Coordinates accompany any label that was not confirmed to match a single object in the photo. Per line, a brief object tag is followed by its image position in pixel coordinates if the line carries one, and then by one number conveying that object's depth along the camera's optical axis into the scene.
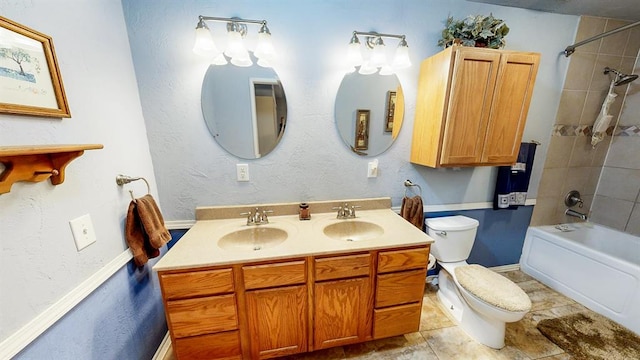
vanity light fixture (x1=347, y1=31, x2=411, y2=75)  1.36
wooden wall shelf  0.59
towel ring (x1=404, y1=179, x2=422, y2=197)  1.69
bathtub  1.50
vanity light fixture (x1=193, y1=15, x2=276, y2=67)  1.17
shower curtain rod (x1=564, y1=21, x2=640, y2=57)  1.45
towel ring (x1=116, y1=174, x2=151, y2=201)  1.08
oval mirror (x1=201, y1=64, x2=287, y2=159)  1.34
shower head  1.73
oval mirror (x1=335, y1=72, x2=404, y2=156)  1.48
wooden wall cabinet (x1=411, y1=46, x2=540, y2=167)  1.31
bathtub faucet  2.02
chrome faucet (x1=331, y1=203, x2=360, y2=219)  1.54
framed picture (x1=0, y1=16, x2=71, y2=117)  0.64
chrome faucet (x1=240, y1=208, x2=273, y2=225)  1.42
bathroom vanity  1.05
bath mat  1.34
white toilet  1.29
